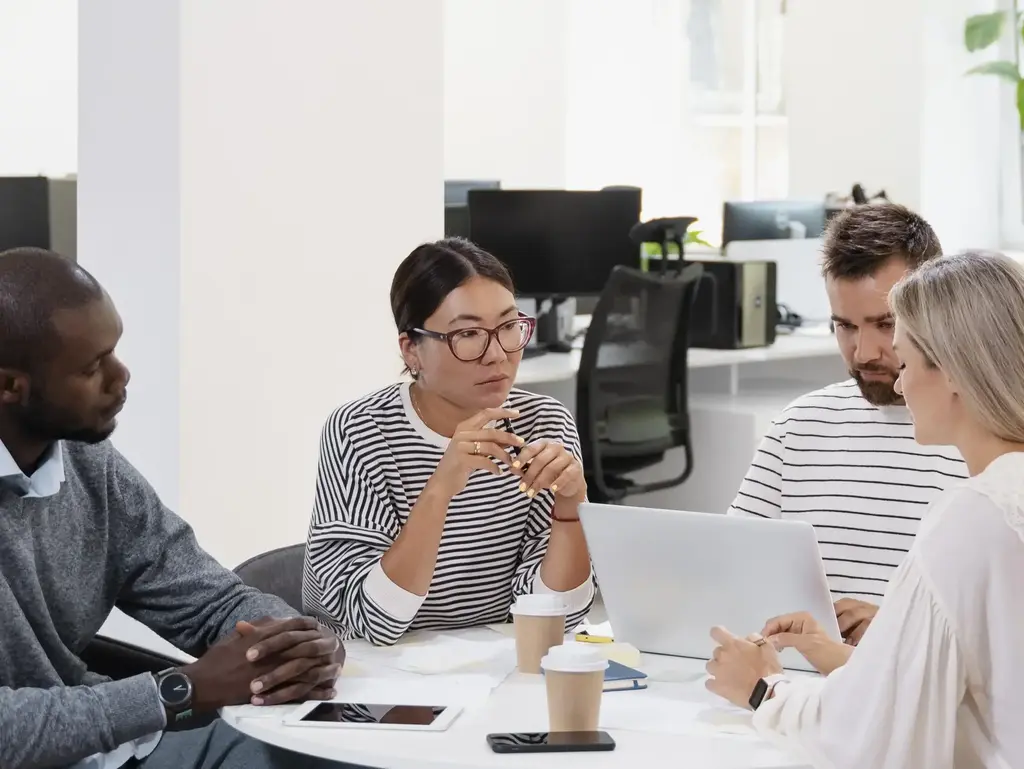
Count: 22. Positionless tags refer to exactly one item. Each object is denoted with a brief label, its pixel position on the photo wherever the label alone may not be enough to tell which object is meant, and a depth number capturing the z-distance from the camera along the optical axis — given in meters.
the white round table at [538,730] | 3.53
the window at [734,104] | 12.90
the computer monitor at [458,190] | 8.88
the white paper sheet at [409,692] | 3.75
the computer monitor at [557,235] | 8.13
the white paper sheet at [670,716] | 3.66
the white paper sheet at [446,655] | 3.94
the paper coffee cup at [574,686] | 3.58
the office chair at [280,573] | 4.34
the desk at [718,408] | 7.93
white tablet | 3.64
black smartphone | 3.55
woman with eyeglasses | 4.08
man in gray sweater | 3.76
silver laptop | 3.77
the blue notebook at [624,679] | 3.83
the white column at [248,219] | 5.24
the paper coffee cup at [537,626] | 3.88
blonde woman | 3.43
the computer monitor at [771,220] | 9.90
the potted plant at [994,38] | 10.88
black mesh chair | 7.35
